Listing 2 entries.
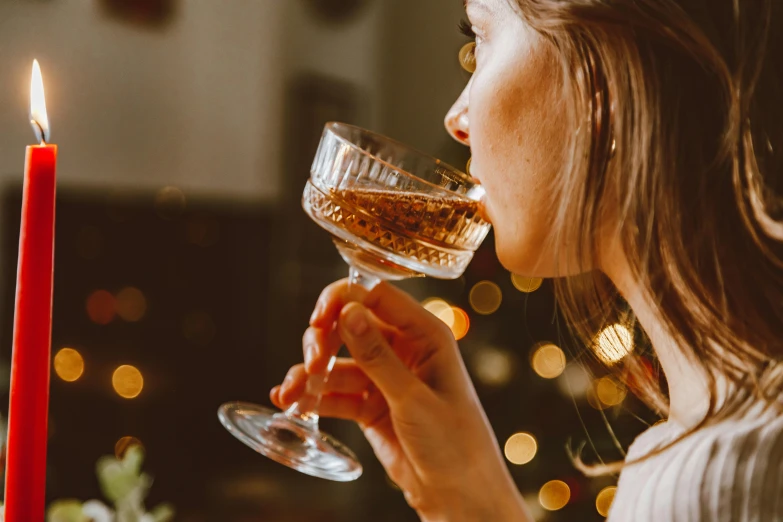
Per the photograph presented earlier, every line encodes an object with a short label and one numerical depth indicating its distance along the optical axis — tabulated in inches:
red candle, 14.3
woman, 22.8
